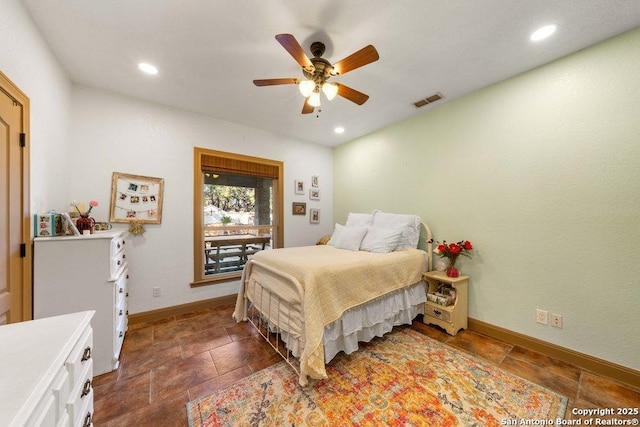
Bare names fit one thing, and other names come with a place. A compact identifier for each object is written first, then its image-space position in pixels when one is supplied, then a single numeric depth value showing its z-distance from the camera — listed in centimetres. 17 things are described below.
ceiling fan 161
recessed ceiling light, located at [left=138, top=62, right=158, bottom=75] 215
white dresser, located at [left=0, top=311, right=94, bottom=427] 56
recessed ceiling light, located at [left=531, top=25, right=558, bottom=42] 174
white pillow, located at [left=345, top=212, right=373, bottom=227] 336
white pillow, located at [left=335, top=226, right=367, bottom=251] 295
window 317
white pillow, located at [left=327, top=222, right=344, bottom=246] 330
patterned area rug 146
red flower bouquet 258
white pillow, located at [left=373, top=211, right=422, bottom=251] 292
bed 178
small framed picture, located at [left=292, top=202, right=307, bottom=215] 404
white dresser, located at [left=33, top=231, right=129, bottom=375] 171
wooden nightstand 248
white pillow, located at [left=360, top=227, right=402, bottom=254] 276
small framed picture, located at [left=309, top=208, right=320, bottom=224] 427
